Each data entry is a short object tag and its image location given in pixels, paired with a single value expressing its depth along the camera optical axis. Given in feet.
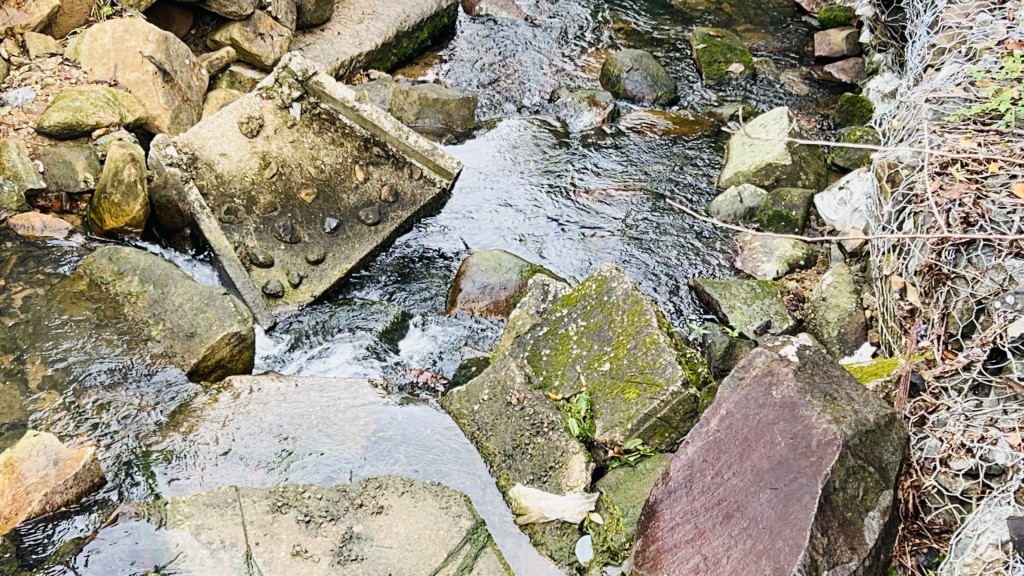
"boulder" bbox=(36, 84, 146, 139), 17.98
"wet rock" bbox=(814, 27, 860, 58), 27.76
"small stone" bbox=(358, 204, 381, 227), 18.78
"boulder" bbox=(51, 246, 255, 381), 13.88
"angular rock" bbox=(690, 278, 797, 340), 17.04
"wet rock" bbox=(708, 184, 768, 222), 20.24
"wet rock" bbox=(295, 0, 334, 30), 25.45
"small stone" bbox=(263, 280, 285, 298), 17.07
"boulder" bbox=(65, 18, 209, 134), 19.69
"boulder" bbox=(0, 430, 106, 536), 10.57
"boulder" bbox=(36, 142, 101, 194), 17.51
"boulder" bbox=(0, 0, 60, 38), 19.72
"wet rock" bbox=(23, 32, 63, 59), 19.75
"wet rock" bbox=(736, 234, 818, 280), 18.84
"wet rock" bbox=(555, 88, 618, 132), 24.70
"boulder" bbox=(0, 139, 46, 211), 16.53
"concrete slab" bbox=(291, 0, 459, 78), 25.18
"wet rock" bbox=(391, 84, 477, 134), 23.76
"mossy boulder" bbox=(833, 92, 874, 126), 23.91
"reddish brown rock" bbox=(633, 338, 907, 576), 9.19
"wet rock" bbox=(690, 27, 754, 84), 27.14
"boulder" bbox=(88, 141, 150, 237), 16.76
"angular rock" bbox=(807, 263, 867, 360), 15.84
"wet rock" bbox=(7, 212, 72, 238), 16.43
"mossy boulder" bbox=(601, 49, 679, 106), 26.03
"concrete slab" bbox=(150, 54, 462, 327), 17.21
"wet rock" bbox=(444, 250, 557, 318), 17.54
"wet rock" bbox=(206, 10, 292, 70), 23.22
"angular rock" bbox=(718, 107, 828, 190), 20.93
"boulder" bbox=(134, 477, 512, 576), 10.53
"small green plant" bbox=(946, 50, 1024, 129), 13.79
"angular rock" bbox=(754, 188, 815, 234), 19.69
